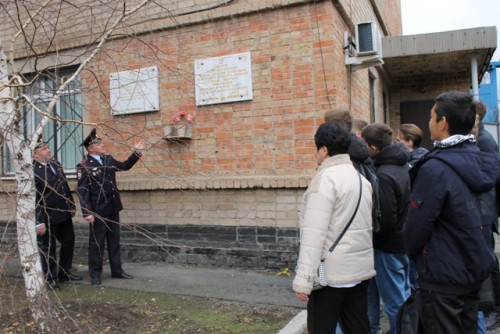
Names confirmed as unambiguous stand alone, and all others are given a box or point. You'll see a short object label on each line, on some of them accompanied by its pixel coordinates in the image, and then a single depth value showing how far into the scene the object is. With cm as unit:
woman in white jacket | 264
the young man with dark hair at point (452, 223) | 233
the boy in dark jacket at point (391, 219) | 345
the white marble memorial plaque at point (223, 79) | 607
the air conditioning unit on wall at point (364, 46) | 605
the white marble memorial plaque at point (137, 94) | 664
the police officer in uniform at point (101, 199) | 561
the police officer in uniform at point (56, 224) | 548
